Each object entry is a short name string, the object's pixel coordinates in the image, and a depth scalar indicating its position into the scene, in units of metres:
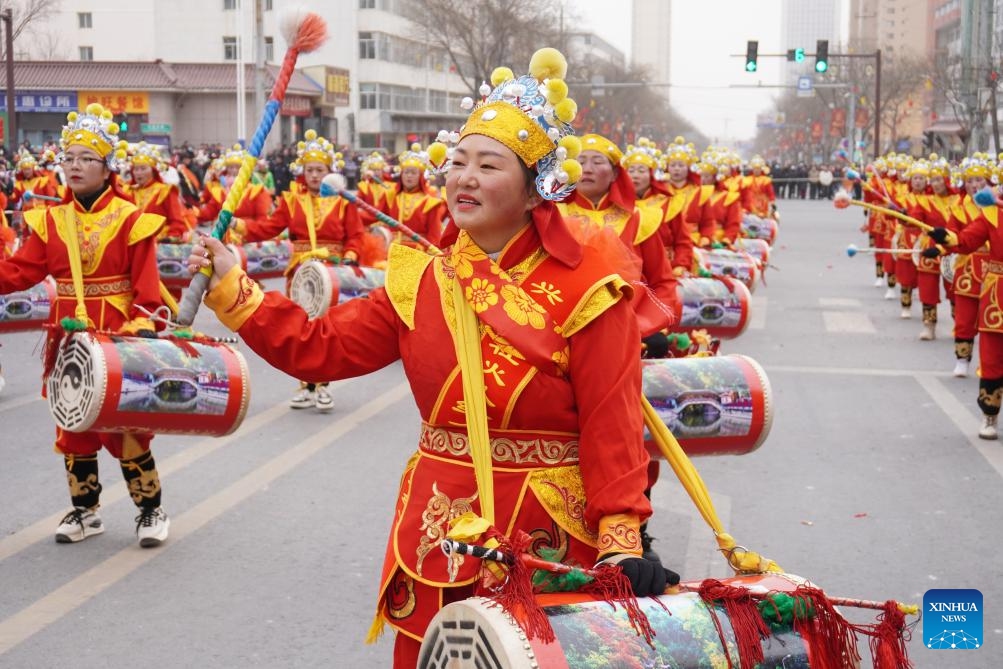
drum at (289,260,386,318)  11.02
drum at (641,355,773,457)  5.85
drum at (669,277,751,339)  11.38
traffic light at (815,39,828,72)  37.94
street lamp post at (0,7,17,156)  32.25
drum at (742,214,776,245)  23.27
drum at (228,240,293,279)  15.34
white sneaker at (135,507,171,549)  6.57
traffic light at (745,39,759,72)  39.75
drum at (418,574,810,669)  2.64
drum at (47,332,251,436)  5.97
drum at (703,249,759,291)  14.13
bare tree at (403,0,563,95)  47.56
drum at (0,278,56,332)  10.50
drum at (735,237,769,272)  18.42
